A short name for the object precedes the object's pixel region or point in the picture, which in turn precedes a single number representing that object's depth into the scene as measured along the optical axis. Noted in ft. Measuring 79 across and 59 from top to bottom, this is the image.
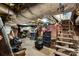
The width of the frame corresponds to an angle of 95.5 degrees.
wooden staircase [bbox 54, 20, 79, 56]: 5.52
